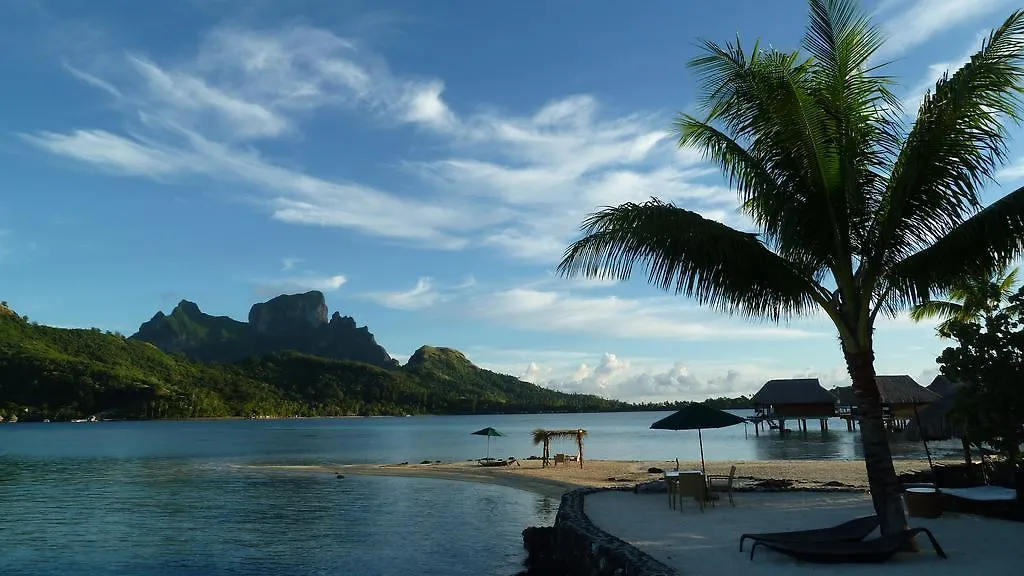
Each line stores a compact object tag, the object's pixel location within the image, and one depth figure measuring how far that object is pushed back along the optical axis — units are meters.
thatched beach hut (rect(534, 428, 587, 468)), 32.28
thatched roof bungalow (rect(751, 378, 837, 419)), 59.00
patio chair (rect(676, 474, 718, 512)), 11.91
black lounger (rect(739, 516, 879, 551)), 7.75
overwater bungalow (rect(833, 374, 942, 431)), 44.16
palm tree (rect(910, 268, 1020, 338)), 14.26
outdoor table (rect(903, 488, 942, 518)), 10.20
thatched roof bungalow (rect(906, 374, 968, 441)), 16.27
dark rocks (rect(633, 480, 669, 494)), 14.11
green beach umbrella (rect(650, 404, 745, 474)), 12.41
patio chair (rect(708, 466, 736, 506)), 12.87
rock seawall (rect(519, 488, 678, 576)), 7.80
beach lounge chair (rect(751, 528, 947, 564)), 7.16
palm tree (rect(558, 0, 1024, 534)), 7.61
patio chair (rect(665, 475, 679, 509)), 12.46
